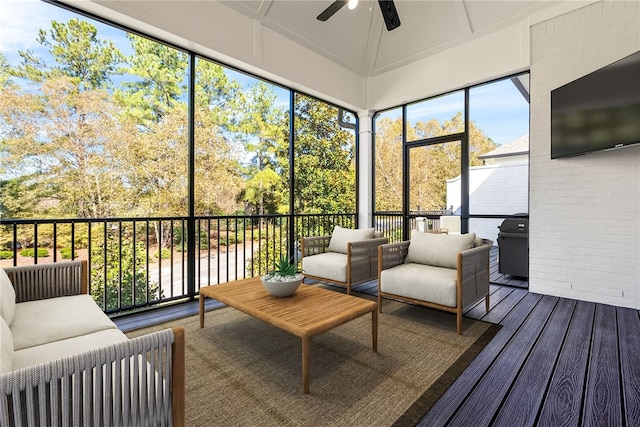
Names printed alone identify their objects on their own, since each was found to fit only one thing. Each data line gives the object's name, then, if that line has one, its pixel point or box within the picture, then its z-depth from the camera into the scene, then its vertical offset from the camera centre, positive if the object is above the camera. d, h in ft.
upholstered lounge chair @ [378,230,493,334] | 8.36 -1.83
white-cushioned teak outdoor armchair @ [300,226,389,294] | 11.25 -1.78
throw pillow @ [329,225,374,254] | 12.42 -1.03
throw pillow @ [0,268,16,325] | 4.96 -1.51
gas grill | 13.35 -1.52
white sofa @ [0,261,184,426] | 2.67 -1.78
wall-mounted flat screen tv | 9.01 +3.40
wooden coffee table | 5.80 -2.17
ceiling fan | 8.92 +6.21
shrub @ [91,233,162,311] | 10.23 -2.79
